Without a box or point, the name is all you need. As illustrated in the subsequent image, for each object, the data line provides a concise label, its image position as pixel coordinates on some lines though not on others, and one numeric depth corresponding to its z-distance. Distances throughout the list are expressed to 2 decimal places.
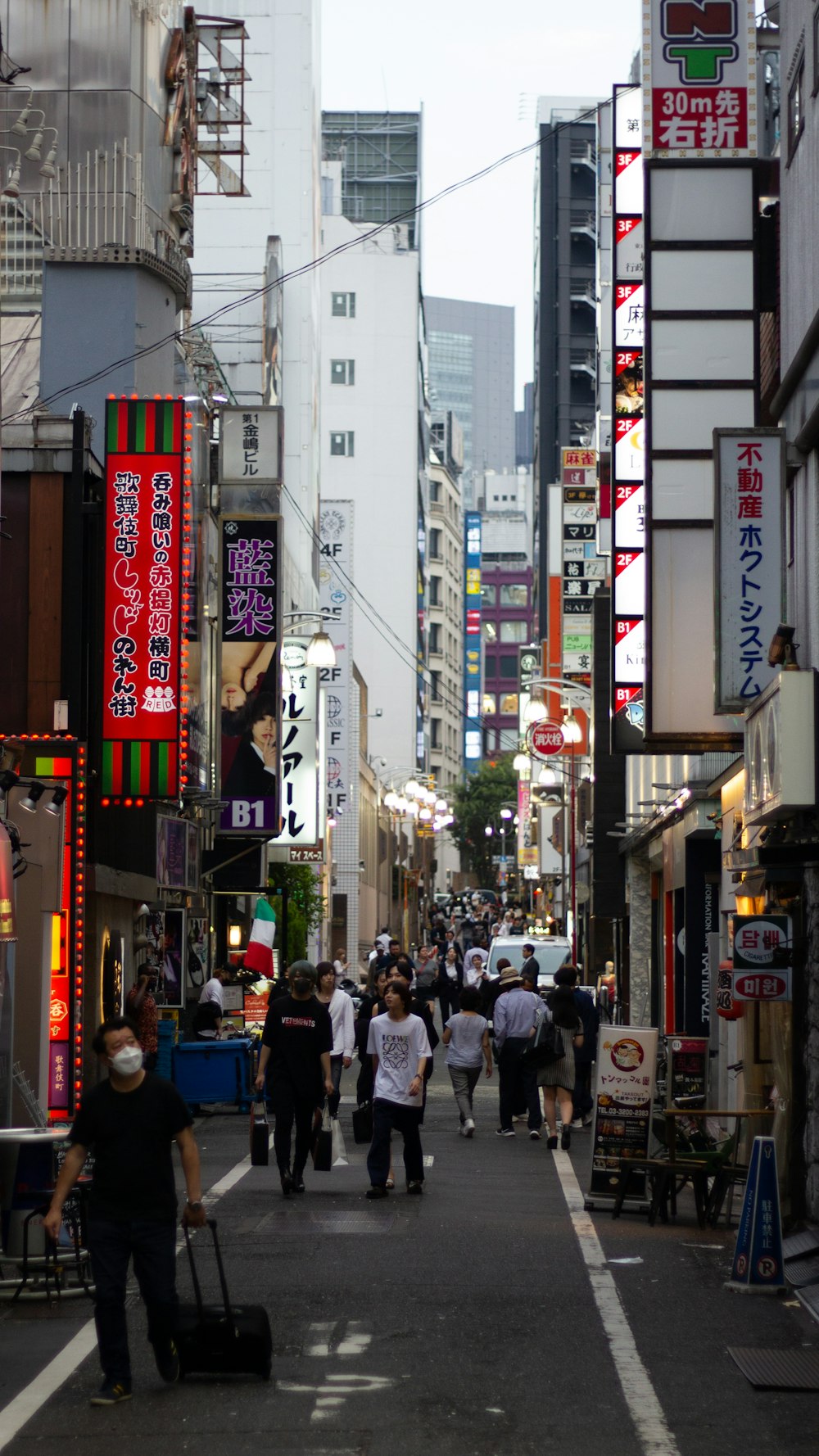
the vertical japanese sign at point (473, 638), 150.38
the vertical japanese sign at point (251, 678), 30.55
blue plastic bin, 22.55
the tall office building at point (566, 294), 104.19
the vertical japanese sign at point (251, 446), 31.17
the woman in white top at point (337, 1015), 19.22
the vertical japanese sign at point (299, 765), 38.44
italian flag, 30.56
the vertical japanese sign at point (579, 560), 50.44
